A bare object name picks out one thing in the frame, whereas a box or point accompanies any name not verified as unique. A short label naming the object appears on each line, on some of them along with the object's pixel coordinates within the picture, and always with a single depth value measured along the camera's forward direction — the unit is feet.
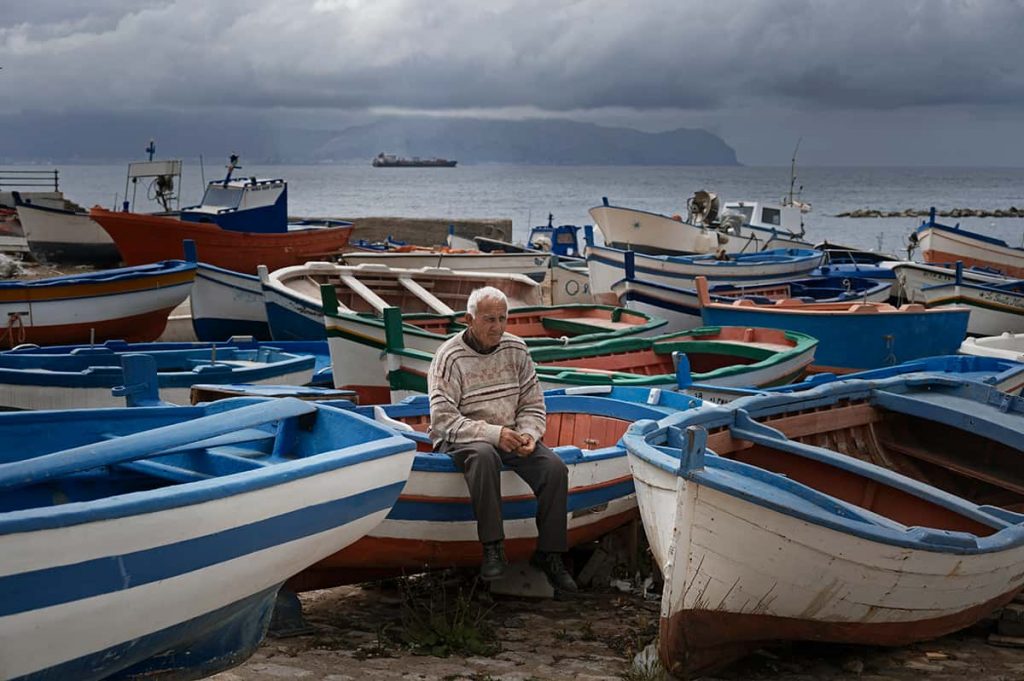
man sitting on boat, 20.15
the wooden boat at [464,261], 56.39
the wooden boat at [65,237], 79.97
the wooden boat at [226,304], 49.55
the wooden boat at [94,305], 42.93
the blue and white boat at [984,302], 57.57
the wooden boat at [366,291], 42.06
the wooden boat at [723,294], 50.34
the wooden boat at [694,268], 55.98
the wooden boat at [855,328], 41.47
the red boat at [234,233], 66.49
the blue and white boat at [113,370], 29.73
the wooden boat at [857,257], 87.61
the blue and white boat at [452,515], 19.94
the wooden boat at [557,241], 89.91
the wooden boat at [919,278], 63.10
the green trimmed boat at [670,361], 28.63
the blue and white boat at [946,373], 27.58
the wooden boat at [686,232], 79.41
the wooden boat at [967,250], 84.17
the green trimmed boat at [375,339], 32.71
